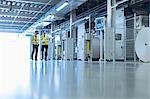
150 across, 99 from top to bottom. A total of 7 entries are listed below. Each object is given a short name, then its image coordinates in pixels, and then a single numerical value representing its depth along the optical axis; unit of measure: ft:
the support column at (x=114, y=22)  25.93
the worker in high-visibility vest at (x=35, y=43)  43.16
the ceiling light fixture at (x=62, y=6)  34.30
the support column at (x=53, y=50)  52.65
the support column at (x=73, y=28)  42.91
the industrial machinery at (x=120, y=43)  28.35
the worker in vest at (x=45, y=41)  47.62
